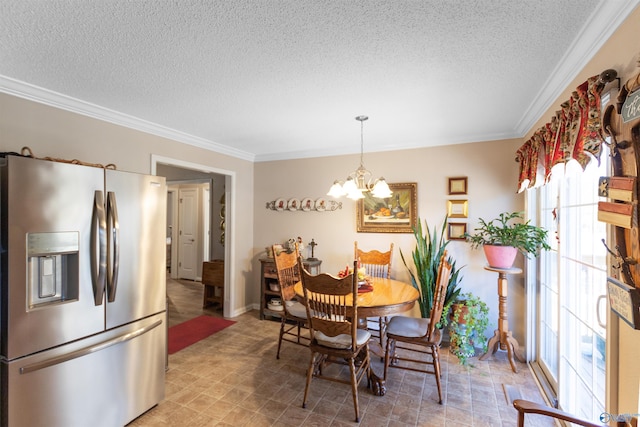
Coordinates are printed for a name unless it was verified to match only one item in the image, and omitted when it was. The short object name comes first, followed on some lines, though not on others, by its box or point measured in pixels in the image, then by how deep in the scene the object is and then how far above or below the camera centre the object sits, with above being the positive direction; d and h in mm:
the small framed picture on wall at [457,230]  3306 -176
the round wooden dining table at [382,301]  2195 -693
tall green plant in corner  3113 -587
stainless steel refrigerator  1515 -494
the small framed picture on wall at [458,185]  3318 +339
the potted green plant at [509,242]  2519 -241
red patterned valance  1336 +457
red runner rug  3309 -1479
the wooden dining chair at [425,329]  2258 -975
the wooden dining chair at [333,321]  2014 -782
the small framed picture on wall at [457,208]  3311 +75
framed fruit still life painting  3557 +27
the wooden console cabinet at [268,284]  3988 -990
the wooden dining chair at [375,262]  3383 -564
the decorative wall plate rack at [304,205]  4023 +122
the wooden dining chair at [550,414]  1073 -793
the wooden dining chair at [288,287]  2869 -774
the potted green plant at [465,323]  2885 -1098
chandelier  2580 +237
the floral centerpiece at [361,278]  2689 -613
